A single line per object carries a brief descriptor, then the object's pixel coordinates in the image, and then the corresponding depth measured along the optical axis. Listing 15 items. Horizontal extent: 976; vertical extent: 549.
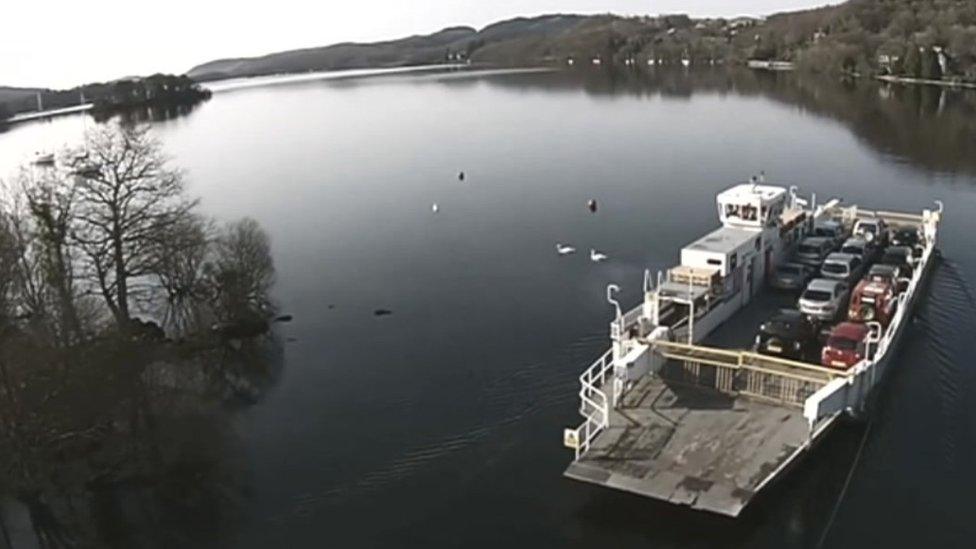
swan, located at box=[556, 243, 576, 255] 43.75
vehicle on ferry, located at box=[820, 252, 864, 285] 32.59
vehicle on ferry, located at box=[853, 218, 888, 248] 37.69
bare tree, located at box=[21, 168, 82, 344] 27.00
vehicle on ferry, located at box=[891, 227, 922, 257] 38.34
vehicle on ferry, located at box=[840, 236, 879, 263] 35.09
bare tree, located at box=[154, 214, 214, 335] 34.16
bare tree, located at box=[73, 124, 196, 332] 32.34
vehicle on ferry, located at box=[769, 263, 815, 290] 32.06
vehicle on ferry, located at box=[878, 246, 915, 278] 34.62
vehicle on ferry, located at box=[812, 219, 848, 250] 37.53
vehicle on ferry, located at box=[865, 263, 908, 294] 31.17
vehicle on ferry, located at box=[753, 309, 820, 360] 26.36
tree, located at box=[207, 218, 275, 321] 34.72
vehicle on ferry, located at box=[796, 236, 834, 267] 34.56
